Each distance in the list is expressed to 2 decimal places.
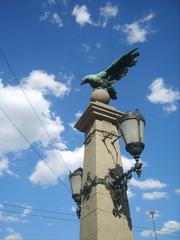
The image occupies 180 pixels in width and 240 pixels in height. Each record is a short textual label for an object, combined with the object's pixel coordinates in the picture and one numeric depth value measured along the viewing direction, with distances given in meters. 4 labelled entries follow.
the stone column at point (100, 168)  5.02
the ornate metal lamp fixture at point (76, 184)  6.16
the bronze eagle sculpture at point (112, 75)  6.91
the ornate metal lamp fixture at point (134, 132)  4.85
